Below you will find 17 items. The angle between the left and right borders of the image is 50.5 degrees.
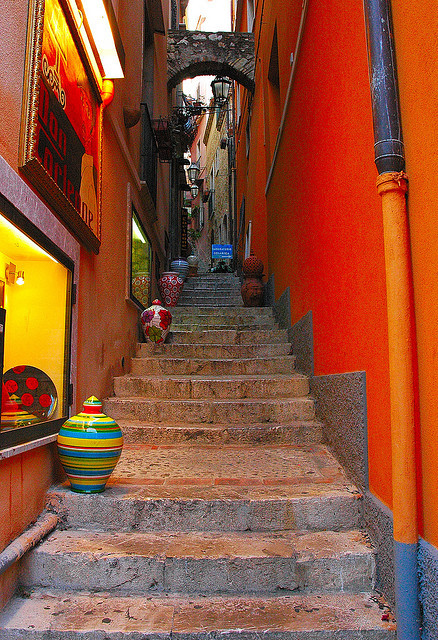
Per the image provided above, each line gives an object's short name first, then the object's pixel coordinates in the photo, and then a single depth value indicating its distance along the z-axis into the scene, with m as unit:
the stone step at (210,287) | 9.30
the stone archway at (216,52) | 10.45
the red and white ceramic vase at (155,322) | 5.16
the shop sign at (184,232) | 14.38
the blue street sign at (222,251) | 15.02
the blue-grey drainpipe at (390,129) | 1.74
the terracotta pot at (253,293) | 6.93
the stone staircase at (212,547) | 1.86
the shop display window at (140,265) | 5.21
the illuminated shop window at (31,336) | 2.18
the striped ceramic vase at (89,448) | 2.42
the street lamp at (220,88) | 10.06
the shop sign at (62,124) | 2.18
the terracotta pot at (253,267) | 7.01
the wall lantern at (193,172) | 18.52
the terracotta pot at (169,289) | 6.86
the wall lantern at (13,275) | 2.38
